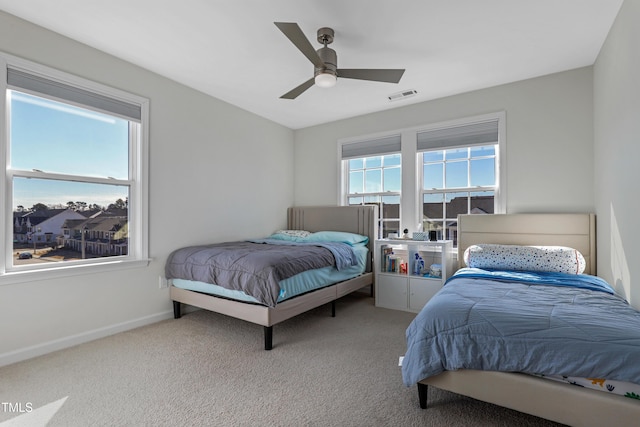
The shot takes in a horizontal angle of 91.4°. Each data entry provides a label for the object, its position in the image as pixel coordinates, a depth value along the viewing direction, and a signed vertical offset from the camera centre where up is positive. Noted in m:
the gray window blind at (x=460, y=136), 3.64 +0.96
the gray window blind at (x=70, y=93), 2.42 +1.04
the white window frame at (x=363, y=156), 4.34 +0.81
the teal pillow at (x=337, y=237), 4.08 -0.32
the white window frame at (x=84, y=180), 2.34 +0.21
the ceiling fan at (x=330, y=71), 2.41 +1.12
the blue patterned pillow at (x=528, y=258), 2.68 -0.40
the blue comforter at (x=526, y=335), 1.35 -0.58
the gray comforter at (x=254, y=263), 2.56 -0.46
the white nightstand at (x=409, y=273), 3.59 -0.72
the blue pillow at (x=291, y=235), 4.32 -0.30
